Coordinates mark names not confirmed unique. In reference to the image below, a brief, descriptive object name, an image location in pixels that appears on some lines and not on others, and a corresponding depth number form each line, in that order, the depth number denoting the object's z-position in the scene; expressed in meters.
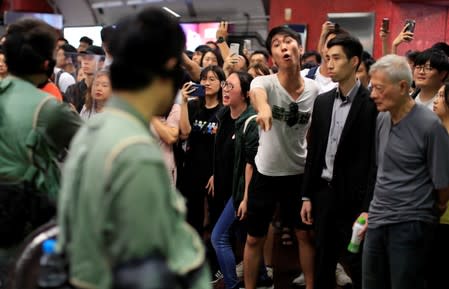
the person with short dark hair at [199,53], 6.31
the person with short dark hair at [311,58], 6.28
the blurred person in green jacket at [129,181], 1.28
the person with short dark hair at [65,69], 5.25
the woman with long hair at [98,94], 3.54
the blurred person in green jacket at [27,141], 2.16
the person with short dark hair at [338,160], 3.15
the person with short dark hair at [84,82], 4.45
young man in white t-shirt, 3.45
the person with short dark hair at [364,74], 4.51
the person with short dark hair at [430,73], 3.58
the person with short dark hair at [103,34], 4.29
